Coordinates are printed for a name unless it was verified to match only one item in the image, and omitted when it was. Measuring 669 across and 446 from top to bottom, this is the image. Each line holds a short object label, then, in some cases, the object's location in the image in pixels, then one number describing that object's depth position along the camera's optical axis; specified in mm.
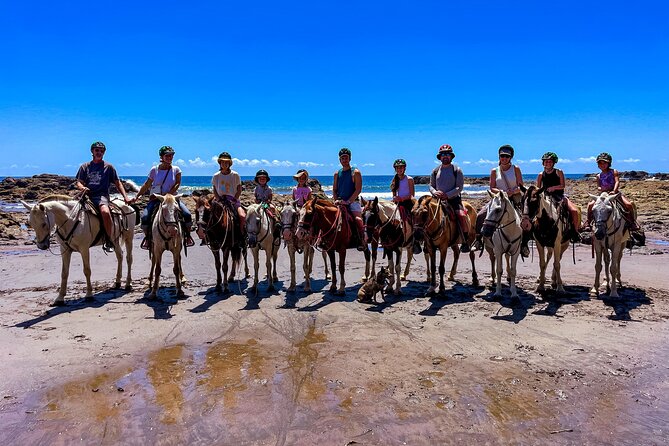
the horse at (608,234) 8812
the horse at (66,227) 8734
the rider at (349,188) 10336
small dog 9438
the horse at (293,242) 9477
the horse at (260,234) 9742
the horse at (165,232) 9312
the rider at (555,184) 9742
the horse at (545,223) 9055
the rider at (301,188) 12185
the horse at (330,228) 9539
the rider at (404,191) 10031
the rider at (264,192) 11102
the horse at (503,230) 8672
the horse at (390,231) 10023
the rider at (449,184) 9969
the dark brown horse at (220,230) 10070
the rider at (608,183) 9562
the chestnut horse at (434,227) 9438
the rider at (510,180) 9633
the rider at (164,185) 10039
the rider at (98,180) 9883
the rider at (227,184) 10380
